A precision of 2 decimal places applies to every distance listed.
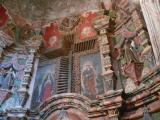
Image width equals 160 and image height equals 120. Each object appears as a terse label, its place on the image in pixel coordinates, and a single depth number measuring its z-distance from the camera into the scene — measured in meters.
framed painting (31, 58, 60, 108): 3.72
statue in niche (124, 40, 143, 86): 3.22
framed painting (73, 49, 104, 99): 3.53
